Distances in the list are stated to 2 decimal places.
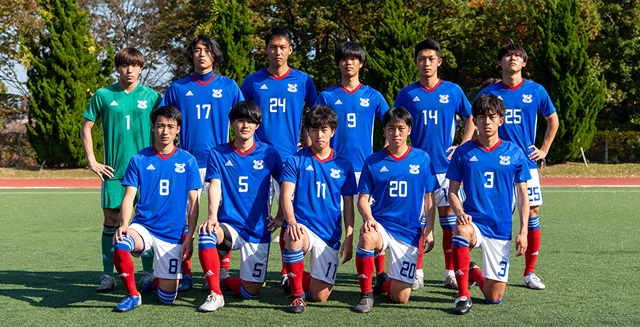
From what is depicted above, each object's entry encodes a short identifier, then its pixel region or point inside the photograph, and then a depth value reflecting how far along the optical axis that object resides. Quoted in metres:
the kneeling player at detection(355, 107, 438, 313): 4.02
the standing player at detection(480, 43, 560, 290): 4.63
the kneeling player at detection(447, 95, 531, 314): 3.95
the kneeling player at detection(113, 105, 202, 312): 3.95
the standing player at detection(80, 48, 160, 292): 4.51
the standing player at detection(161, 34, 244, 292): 4.58
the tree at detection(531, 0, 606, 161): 17.55
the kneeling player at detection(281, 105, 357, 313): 4.02
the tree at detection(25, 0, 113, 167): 18.41
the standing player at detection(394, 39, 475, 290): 4.67
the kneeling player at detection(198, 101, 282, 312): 4.10
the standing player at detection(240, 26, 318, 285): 4.71
